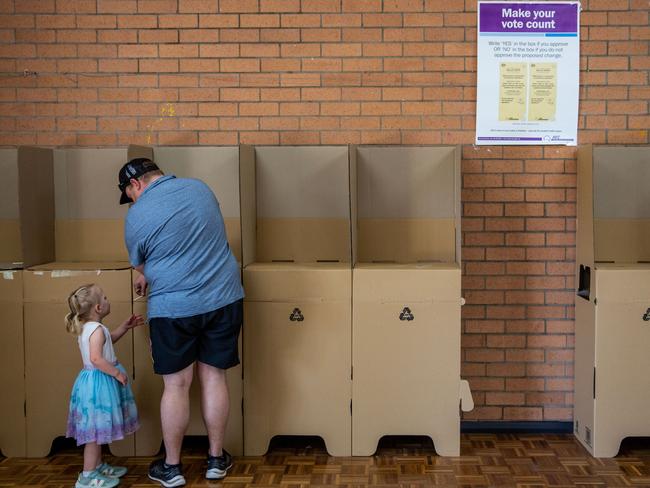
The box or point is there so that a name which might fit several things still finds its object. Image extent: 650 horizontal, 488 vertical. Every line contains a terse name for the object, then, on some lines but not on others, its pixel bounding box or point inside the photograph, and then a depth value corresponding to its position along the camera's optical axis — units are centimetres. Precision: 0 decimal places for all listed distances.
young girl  301
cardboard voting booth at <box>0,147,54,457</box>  338
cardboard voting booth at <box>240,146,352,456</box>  336
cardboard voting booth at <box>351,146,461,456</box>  334
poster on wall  372
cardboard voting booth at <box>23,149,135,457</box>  337
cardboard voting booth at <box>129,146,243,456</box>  339
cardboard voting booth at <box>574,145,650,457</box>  336
